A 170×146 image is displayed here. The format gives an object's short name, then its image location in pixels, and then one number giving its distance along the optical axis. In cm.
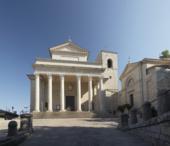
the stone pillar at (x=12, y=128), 661
